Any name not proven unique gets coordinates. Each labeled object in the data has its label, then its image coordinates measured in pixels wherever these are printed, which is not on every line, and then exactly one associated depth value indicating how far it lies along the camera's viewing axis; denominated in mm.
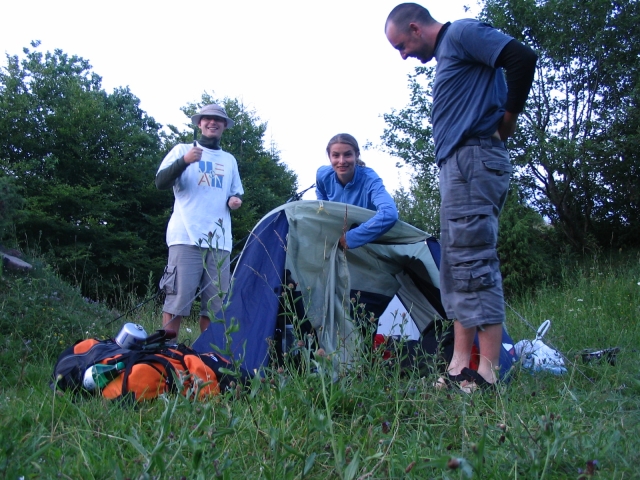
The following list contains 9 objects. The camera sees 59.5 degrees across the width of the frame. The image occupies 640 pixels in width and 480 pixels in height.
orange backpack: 2262
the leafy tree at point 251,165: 16391
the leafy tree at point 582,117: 10086
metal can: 2766
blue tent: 2893
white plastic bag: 2715
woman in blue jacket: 3256
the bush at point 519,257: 8688
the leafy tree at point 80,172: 12805
